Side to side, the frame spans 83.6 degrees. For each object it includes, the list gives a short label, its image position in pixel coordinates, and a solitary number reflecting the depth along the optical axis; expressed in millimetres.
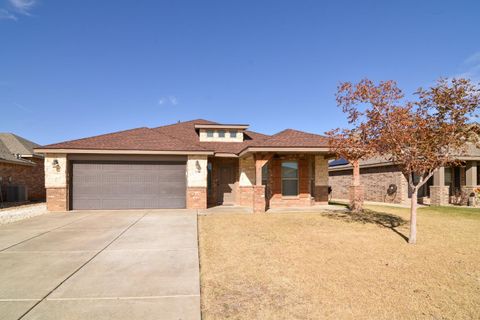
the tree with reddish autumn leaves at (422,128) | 7297
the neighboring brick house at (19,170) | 17219
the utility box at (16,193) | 17234
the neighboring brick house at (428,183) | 16906
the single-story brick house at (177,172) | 13039
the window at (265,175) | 14915
